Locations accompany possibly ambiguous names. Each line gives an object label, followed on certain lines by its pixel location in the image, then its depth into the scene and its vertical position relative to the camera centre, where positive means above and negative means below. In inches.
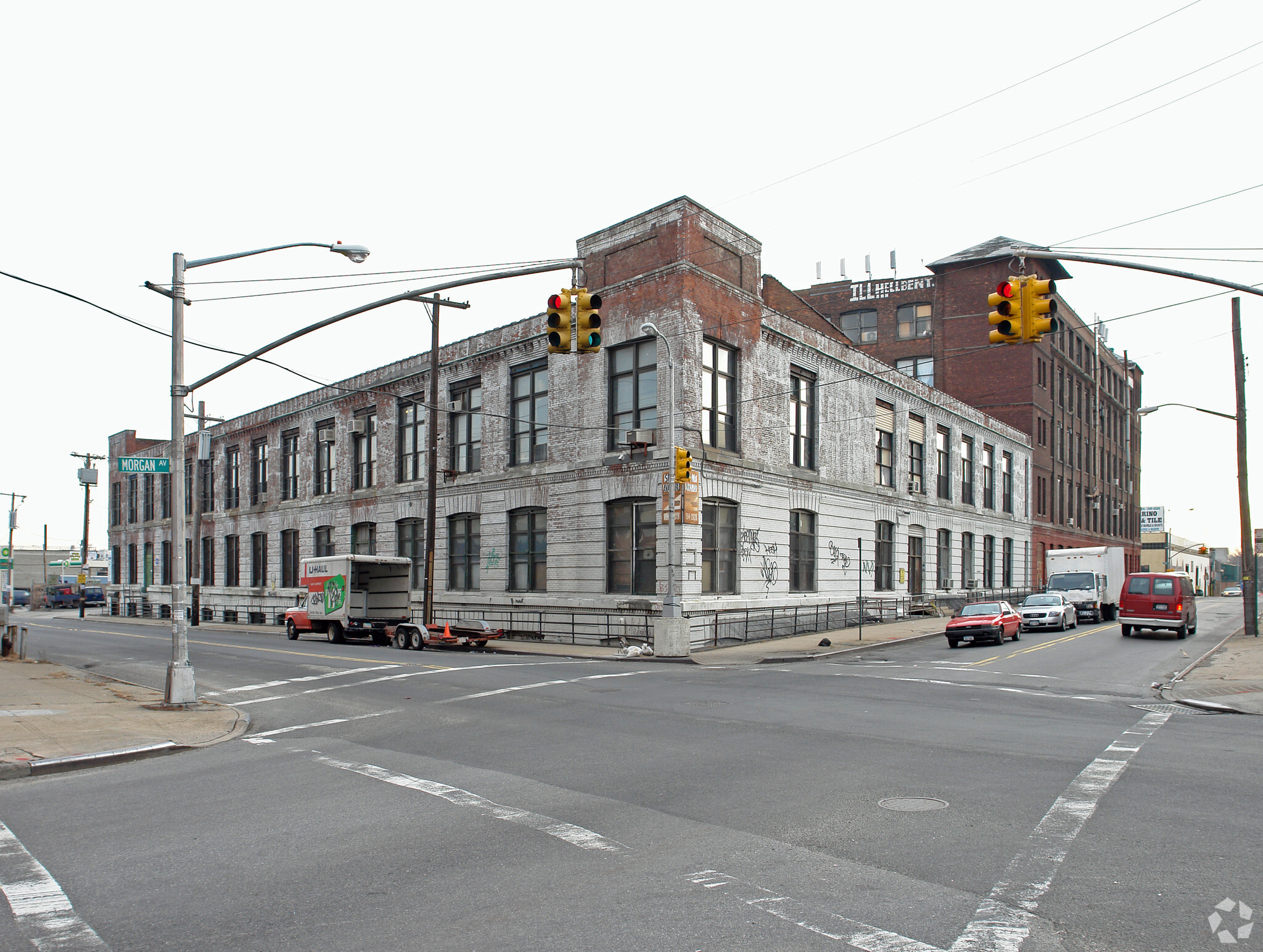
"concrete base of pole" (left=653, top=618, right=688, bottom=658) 999.6 -110.4
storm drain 560.1 -105.8
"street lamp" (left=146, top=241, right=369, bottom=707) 599.2 +22.0
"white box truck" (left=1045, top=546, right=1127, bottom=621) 1449.3 -68.2
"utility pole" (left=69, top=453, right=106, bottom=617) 2122.3 +136.3
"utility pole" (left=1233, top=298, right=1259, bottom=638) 1114.1 +53.1
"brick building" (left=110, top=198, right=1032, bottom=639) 1157.7 +120.4
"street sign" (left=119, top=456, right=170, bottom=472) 640.4 +51.2
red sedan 1087.6 -104.8
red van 1152.2 -85.0
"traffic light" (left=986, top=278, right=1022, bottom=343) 510.3 +123.3
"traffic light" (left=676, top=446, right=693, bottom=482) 972.6 +73.3
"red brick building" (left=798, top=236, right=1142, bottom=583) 2220.7 +429.6
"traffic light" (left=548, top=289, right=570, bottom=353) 517.7 +118.7
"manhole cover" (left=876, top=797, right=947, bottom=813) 307.1 -89.9
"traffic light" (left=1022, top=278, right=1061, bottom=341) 506.6 +124.1
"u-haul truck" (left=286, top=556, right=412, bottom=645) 1289.4 -87.1
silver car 1288.1 -107.1
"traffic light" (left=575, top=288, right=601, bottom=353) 519.2 +118.7
